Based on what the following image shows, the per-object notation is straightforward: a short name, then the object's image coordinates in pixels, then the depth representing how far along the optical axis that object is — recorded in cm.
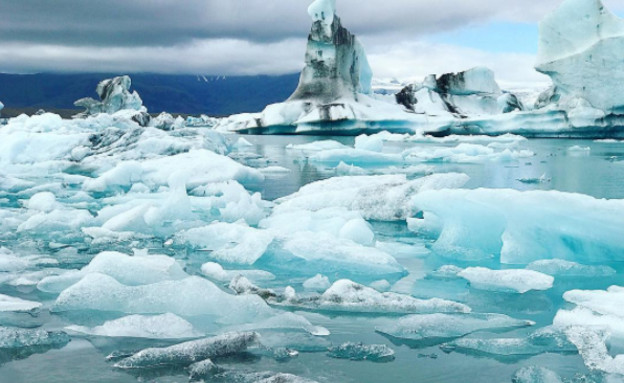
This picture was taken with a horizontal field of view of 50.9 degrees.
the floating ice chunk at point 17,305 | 371
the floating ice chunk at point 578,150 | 1900
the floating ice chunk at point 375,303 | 377
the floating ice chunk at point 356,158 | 1587
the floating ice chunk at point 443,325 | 335
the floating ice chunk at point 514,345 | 310
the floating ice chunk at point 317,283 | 432
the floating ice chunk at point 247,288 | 400
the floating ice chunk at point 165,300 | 359
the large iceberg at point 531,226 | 485
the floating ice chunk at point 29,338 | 313
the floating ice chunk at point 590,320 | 332
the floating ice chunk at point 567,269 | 470
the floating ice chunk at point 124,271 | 415
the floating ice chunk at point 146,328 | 328
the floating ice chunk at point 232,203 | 689
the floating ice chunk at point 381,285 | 430
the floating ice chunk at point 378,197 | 702
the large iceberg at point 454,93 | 3375
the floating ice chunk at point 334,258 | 478
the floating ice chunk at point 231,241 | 502
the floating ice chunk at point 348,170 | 1307
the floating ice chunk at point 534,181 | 1106
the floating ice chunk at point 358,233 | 545
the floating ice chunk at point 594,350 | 285
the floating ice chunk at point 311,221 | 571
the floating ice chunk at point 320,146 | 1928
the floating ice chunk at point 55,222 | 633
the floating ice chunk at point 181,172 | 1024
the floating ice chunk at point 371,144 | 1761
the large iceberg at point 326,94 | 3098
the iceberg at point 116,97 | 4103
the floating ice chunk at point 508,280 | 426
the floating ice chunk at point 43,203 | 767
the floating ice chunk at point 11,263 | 470
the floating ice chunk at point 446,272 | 469
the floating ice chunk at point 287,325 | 338
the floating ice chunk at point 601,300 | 358
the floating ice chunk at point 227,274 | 449
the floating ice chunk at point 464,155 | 1650
